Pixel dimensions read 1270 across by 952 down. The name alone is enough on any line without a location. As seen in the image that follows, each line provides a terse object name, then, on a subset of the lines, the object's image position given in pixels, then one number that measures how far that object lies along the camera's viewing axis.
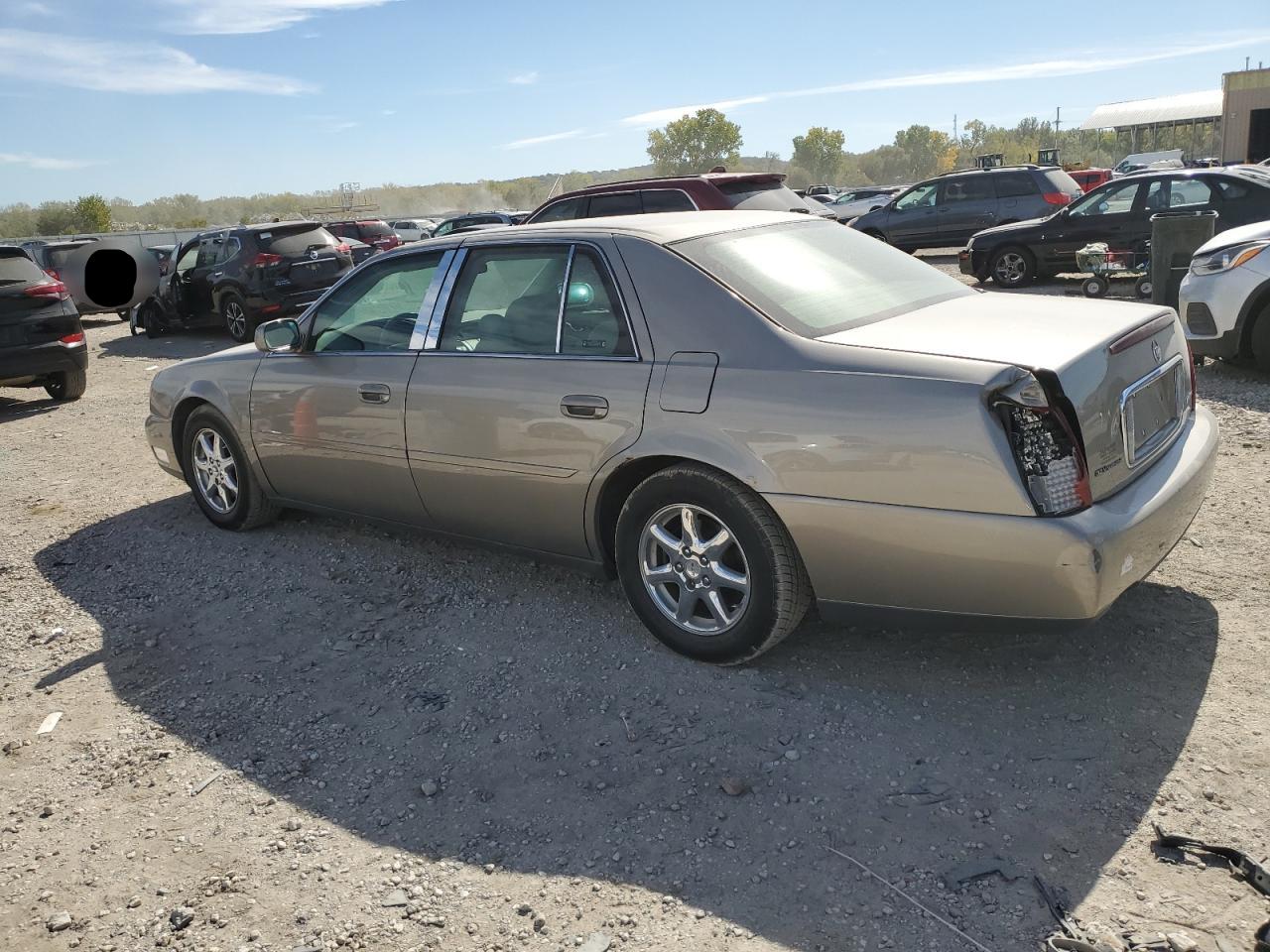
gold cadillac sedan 3.12
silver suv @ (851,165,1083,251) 17.19
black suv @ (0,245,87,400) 10.02
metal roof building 65.94
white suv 7.30
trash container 9.65
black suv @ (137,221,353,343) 14.26
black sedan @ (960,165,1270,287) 12.55
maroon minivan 10.93
